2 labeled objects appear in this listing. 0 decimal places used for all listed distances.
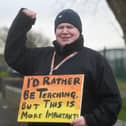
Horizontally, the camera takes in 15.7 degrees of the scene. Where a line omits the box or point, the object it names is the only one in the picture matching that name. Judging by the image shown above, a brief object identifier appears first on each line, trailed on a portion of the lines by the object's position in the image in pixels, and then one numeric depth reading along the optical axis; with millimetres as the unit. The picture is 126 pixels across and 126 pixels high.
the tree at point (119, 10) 12674
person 3513
